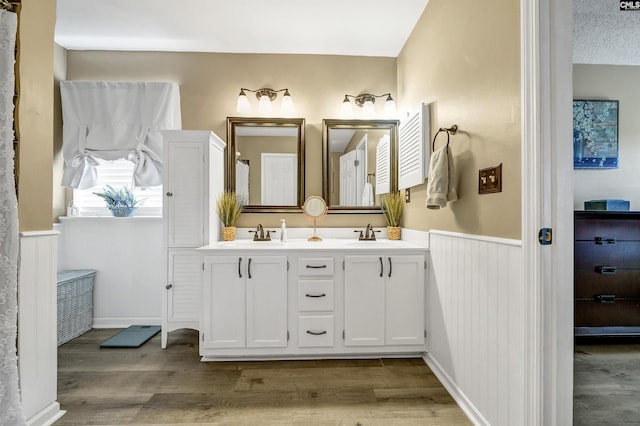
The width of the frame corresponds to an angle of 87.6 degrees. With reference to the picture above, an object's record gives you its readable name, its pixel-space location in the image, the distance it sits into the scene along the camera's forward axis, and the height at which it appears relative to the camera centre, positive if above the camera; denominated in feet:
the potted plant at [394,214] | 9.87 +0.00
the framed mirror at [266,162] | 10.11 +1.59
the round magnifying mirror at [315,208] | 9.76 +0.18
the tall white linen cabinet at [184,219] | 8.65 -0.12
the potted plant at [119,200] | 10.14 +0.44
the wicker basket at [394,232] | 9.86 -0.54
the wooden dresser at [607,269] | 8.41 -1.41
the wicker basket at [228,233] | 9.41 -0.53
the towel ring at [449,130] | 6.47 +1.67
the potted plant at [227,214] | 9.43 +0.00
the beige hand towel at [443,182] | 6.10 +0.59
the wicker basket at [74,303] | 8.93 -2.51
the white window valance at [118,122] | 9.96 +2.77
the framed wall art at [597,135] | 9.84 +2.33
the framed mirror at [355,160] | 10.21 +1.66
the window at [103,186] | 10.37 +0.76
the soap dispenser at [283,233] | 9.55 -0.54
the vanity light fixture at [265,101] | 9.93 +3.39
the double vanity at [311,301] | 7.73 -2.04
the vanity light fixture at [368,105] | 10.12 +3.32
